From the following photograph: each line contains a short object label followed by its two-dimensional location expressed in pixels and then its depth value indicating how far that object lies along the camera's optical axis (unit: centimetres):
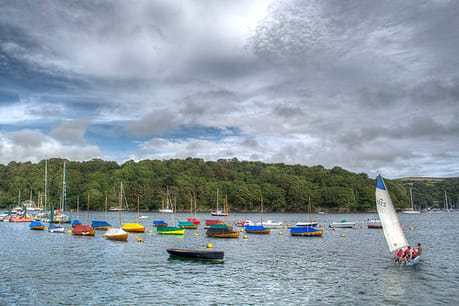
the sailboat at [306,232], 9175
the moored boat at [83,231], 8525
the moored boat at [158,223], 11791
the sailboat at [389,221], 4922
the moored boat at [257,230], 9581
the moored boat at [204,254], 5162
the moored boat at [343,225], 12606
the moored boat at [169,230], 9011
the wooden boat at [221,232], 8475
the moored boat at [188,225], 11079
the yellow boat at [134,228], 9472
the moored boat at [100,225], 10204
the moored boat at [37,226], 10156
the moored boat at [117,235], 7521
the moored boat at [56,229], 9393
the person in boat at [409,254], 4866
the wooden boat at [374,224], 12056
